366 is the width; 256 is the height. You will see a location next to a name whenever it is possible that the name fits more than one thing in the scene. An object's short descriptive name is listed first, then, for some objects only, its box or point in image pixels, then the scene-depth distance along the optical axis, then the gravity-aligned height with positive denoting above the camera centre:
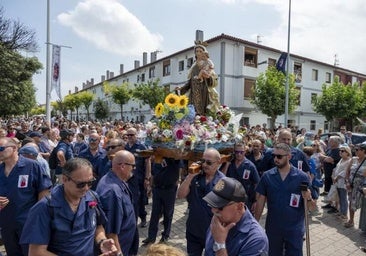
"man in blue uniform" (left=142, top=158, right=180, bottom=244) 5.80 -1.39
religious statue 7.17 +0.83
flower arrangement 5.52 -0.15
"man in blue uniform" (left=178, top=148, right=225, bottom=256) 4.03 -1.06
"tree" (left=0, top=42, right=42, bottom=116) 15.36 +1.91
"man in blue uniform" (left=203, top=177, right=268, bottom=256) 2.31 -0.79
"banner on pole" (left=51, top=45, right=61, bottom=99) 16.03 +2.54
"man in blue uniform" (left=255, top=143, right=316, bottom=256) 4.08 -1.07
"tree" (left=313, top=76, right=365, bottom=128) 30.61 +2.23
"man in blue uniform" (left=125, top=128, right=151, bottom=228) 6.67 -1.02
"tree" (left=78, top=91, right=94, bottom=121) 56.00 +3.39
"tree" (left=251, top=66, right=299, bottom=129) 27.34 +2.52
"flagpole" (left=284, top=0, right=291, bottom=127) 21.94 +5.81
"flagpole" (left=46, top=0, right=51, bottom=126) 16.08 +2.33
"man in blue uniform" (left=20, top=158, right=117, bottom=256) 2.59 -0.88
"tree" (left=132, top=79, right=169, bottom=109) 34.06 +2.82
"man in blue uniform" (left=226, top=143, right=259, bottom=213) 5.84 -0.92
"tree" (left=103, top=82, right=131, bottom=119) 41.09 +3.17
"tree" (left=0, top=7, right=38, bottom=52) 15.20 +3.76
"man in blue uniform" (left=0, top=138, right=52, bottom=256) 4.03 -0.96
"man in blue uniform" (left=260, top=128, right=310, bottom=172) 5.70 -0.66
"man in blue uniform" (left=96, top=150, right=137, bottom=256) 3.25 -0.88
